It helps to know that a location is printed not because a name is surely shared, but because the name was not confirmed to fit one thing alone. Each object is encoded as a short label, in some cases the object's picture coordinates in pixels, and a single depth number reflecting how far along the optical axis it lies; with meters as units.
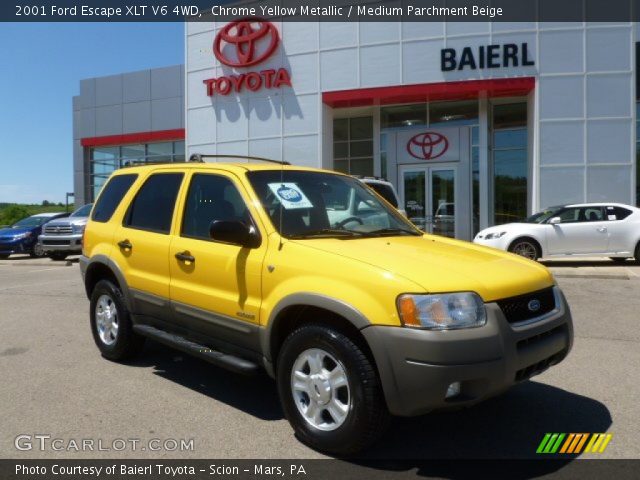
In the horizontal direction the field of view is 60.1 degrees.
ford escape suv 3.00
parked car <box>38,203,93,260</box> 16.80
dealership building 16.67
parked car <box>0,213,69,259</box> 18.47
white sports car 12.74
